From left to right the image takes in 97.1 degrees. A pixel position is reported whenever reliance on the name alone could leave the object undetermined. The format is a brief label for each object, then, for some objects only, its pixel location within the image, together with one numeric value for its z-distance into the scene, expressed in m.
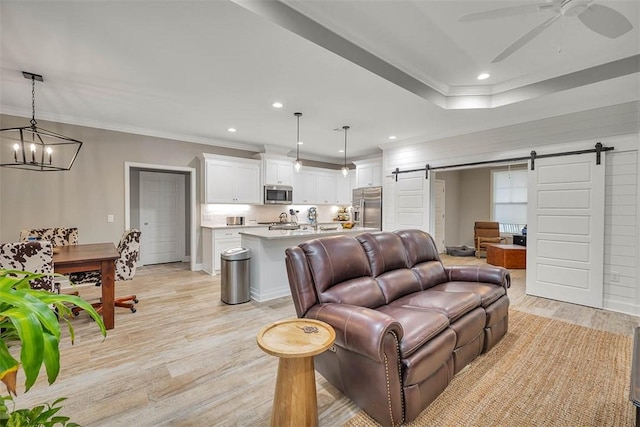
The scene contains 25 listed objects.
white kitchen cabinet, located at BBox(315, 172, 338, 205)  7.65
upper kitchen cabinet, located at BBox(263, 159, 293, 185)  6.57
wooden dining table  2.90
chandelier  4.14
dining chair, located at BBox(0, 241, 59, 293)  2.52
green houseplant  0.64
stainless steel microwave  6.59
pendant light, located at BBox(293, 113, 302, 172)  4.37
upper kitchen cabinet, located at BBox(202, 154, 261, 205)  5.75
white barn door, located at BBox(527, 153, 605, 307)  3.71
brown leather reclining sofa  1.68
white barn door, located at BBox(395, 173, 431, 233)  5.61
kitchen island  3.95
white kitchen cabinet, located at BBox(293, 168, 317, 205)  7.20
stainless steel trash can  3.82
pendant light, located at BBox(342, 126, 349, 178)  5.08
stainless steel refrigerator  6.59
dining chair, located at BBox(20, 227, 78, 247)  3.56
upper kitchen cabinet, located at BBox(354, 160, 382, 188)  6.88
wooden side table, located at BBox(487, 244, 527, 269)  6.01
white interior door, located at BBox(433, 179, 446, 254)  8.06
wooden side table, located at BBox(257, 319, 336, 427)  1.55
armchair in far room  7.41
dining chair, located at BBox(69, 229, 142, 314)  3.40
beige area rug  1.80
